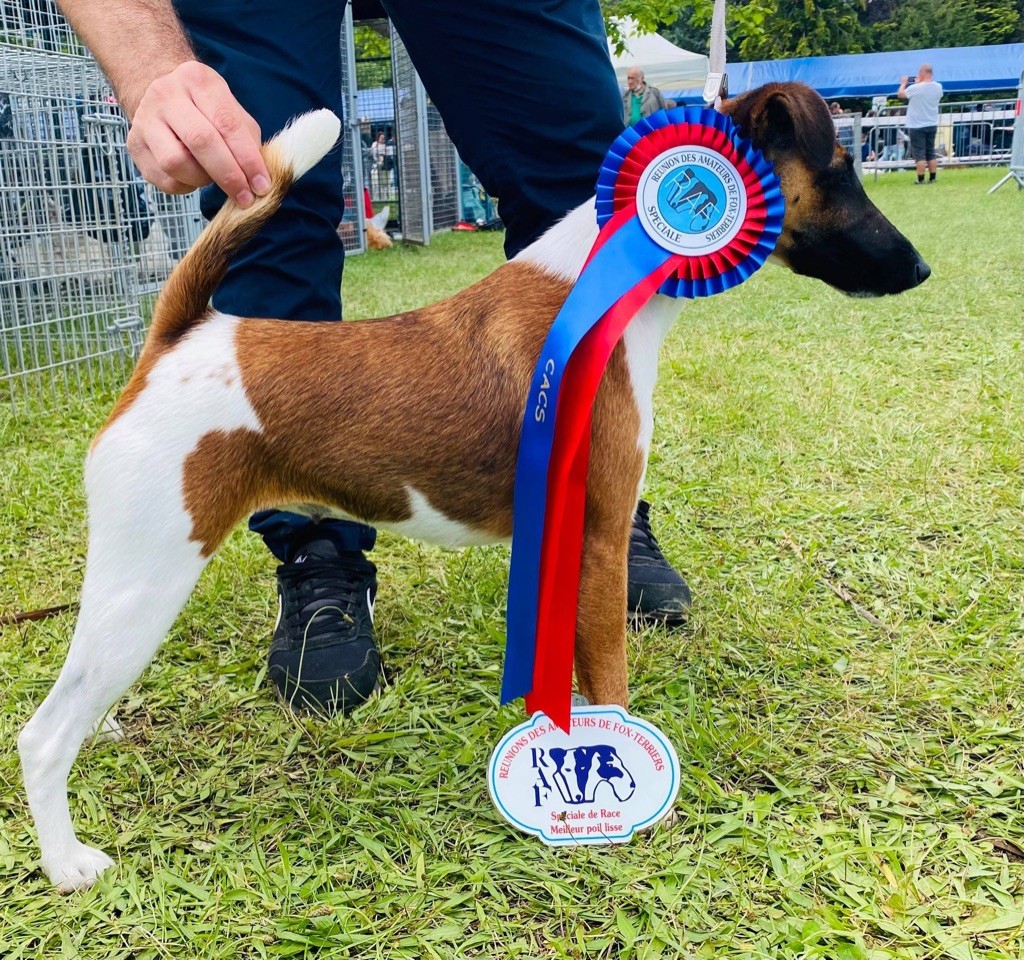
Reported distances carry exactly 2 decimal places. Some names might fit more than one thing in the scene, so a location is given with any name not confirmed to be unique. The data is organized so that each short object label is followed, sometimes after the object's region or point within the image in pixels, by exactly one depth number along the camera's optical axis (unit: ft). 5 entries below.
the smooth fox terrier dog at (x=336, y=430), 5.08
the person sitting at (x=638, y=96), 38.91
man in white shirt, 63.46
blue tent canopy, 106.32
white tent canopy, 67.51
